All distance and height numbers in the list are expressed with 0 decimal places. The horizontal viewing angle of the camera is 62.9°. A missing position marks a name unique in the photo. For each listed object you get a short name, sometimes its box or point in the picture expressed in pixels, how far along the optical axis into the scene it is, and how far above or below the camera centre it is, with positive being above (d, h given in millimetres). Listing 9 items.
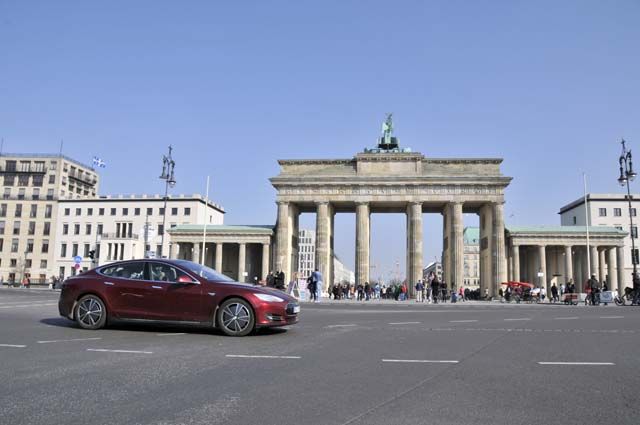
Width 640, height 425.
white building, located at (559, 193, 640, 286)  91688 +13389
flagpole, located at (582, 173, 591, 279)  56250 +2397
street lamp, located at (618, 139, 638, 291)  39606 +8932
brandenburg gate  59375 +10040
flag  81150 +17626
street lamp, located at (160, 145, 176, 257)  41750 +8302
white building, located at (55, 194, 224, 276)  87062 +9374
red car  9977 -389
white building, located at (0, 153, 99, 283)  91688 +11224
